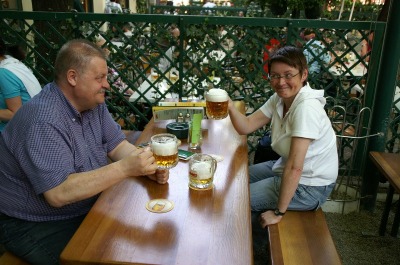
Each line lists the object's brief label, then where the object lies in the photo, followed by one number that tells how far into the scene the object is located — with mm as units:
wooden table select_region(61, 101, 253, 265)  1208
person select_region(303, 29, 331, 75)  3174
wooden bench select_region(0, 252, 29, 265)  1653
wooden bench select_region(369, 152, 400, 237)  2287
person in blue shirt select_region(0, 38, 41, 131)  2562
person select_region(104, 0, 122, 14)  7959
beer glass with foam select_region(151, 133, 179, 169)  1592
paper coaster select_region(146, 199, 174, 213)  1463
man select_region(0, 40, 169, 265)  1496
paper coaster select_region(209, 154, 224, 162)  1941
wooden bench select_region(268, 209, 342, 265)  1752
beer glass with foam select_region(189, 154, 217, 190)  1597
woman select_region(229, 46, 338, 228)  1909
